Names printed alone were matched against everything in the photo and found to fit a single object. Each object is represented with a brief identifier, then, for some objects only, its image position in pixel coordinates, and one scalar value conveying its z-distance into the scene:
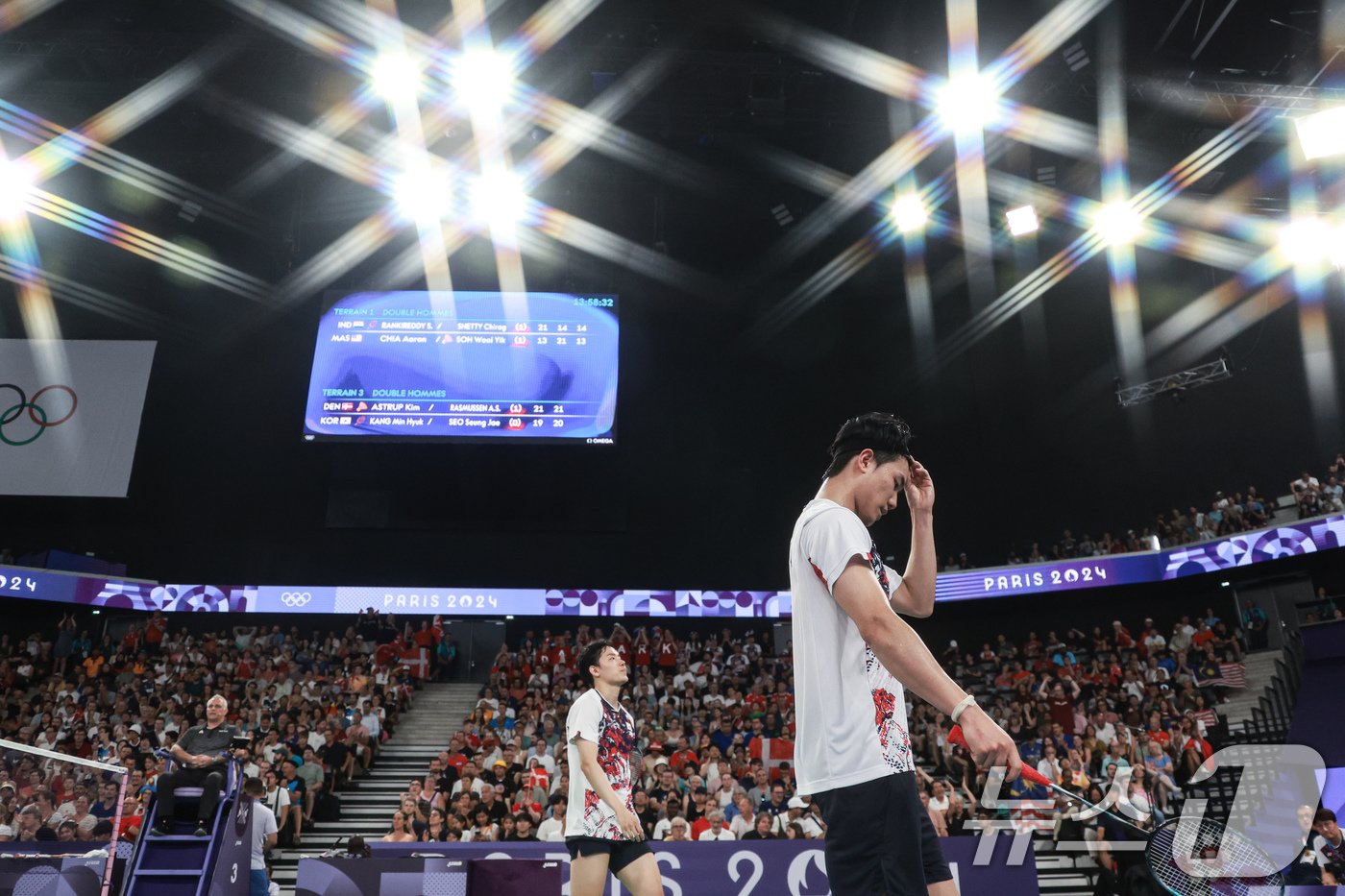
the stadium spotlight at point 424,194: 17.78
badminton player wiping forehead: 2.26
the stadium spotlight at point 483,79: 14.70
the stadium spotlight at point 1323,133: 12.78
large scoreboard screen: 17.42
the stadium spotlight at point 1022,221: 16.83
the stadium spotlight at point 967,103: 14.89
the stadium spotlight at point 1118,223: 17.92
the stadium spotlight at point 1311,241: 16.77
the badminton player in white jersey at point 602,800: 4.70
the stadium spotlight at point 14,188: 17.08
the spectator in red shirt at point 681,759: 13.21
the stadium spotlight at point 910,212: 17.94
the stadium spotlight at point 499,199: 17.86
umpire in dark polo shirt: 7.02
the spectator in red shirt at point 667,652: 18.82
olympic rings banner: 18.89
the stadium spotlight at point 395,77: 14.73
